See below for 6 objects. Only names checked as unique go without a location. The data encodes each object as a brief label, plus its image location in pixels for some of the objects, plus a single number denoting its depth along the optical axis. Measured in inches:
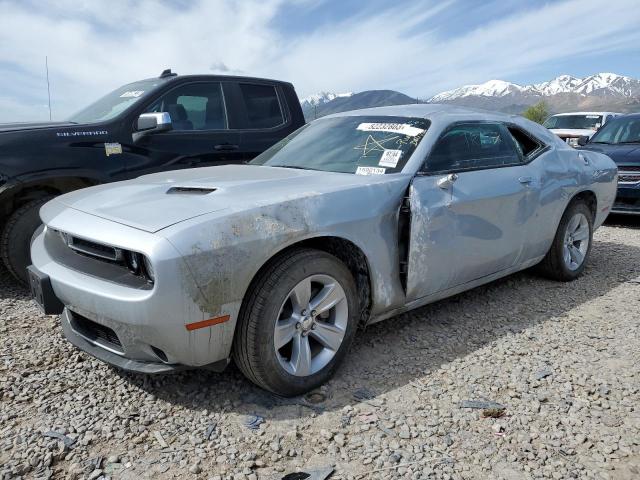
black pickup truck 153.9
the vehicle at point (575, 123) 581.0
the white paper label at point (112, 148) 167.5
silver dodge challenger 88.1
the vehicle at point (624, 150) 277.9
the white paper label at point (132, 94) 183.2
